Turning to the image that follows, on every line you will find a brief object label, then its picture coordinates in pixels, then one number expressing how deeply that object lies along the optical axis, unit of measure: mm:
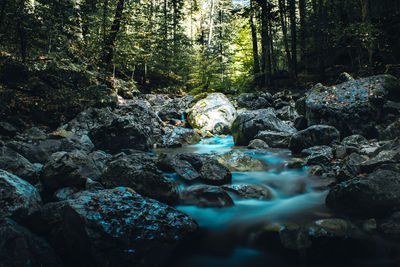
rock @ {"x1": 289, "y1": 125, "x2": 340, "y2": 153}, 6180
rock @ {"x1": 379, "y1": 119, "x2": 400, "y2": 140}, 5479
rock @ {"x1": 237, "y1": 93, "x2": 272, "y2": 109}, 13703
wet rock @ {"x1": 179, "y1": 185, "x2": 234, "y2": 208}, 3576
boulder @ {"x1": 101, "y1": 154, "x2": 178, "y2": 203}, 3572
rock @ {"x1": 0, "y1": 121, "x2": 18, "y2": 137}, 5740
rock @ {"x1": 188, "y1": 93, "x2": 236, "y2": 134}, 11219
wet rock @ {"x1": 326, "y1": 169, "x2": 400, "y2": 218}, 2668
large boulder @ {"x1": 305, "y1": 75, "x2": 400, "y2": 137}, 6500
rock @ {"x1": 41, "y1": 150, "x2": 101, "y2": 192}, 3596
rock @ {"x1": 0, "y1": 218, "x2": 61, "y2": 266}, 1933
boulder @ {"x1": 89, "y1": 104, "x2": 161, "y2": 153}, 6977
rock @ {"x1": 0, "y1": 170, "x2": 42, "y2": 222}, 2539
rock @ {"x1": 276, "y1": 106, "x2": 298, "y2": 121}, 10963
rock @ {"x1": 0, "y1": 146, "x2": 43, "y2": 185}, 3531
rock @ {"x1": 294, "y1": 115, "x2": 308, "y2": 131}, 8391
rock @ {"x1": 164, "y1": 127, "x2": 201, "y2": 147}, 9156
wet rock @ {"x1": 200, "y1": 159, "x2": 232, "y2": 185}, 4383
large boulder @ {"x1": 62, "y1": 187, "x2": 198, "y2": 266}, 2143
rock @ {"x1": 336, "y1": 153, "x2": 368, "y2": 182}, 3906
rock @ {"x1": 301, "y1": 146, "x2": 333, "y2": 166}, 5013
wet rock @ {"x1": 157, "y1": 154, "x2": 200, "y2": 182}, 4559
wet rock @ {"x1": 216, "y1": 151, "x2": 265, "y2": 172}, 5340
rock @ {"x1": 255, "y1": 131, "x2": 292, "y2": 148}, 7418
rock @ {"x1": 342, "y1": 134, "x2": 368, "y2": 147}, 5787
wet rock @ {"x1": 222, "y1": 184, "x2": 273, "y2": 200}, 3920
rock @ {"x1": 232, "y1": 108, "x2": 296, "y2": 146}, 8312
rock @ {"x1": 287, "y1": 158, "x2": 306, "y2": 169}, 5221
